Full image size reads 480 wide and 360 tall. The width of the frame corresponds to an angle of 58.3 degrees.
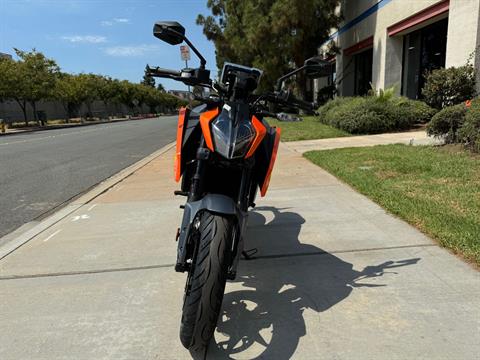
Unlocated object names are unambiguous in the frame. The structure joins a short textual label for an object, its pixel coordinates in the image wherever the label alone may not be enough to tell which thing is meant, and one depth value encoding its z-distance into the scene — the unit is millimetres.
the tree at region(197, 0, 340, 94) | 22125
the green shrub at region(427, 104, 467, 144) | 8820
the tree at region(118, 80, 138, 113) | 69450
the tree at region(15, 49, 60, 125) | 36406
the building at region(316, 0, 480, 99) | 13766
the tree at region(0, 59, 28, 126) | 33875
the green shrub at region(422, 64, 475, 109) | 12961
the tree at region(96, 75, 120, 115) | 61219
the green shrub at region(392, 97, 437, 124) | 14234
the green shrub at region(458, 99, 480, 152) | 7820
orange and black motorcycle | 2352
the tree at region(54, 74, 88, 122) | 47188
